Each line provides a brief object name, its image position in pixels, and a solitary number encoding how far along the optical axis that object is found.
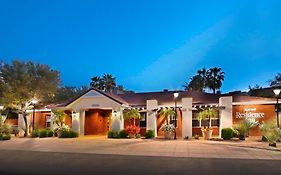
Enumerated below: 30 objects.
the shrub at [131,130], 19.24
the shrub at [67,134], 20.08
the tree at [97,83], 45.73
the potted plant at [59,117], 21.33
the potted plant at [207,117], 17.88
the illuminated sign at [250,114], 18.94
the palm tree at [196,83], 40.98
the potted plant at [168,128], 18.27
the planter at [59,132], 20.27
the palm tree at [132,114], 19.76
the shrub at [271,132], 13.53
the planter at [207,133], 17.83
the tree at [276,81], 32.05
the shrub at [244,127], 17.07
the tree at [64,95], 31.49
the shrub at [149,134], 18.64
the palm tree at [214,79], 39.90
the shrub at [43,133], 20.72
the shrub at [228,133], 17.07
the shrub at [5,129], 20.92
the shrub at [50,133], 21.00
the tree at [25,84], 22.55
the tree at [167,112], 19.04
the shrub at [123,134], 19.08
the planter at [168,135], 18.24
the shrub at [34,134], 20.99
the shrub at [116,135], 19.05
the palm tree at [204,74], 41.04
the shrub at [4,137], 19.28
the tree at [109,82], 45.18
